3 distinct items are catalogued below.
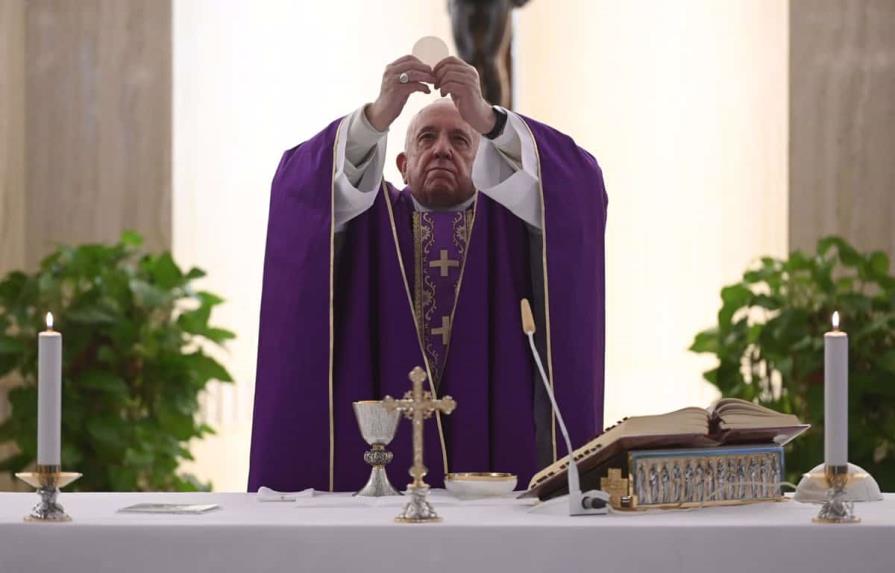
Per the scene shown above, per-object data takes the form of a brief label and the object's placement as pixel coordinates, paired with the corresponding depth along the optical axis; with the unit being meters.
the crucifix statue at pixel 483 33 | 13.04
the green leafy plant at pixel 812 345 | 10.84
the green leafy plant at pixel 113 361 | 11.02
